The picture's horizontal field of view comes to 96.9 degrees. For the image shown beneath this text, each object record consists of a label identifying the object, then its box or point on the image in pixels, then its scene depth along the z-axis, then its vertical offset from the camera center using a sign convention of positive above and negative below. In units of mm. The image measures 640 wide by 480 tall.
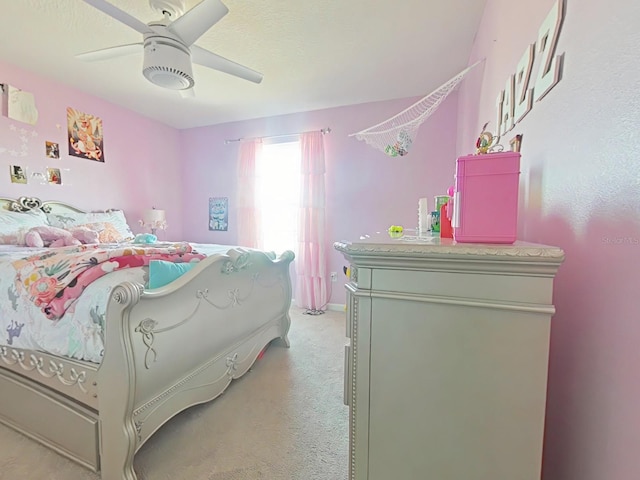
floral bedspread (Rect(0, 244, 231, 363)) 1179 -417
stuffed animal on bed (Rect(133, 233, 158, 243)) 2696 -218
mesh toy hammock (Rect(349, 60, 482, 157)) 1956 +681
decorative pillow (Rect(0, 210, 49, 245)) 2270 -67
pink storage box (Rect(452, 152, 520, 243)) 674 +50
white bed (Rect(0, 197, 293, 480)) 1113 -700
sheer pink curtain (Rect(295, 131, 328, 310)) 3477 -125
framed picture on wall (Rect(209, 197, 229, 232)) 4102 +52
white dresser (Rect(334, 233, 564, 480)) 589 -317
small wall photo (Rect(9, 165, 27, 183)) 2596 +389
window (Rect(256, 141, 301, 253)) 3707 +324
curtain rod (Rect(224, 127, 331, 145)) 3467 +1060
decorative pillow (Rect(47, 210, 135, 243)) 2732 -36
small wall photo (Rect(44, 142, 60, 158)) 2811 +665
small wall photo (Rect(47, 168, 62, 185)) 2855 +400
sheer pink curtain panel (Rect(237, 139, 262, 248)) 3783 +304
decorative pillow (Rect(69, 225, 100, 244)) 2461 -166
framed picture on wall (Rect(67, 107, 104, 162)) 2988 +881
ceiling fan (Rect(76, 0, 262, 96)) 1470 +1024
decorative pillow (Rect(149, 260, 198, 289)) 1310 -266
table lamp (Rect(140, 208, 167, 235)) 3494 -34
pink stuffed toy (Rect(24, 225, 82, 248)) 2203 -173
